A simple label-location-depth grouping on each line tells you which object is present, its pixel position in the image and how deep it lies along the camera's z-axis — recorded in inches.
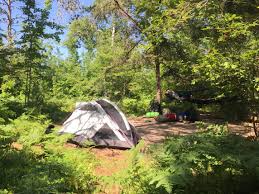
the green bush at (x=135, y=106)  421.4
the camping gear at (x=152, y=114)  363.1
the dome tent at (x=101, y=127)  211.9
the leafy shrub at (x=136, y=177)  122.5
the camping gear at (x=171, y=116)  336.5
